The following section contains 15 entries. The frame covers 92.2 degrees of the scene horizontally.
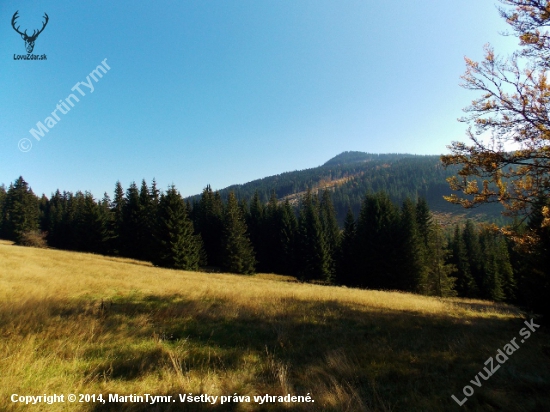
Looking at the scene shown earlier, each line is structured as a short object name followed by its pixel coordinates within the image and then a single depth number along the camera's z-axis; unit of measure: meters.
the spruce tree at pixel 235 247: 43.44
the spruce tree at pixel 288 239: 51.67
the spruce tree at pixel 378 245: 36.88
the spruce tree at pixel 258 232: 56.78
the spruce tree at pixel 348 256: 43.51
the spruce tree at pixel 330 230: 50.05
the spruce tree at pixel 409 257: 35.28
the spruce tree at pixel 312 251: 47.03
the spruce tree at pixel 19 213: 57.10
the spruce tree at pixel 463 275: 45.62
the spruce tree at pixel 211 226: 54.41
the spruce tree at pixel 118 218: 49.72
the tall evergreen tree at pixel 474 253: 48.72
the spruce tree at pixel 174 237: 36.66
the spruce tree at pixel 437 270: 36.50
